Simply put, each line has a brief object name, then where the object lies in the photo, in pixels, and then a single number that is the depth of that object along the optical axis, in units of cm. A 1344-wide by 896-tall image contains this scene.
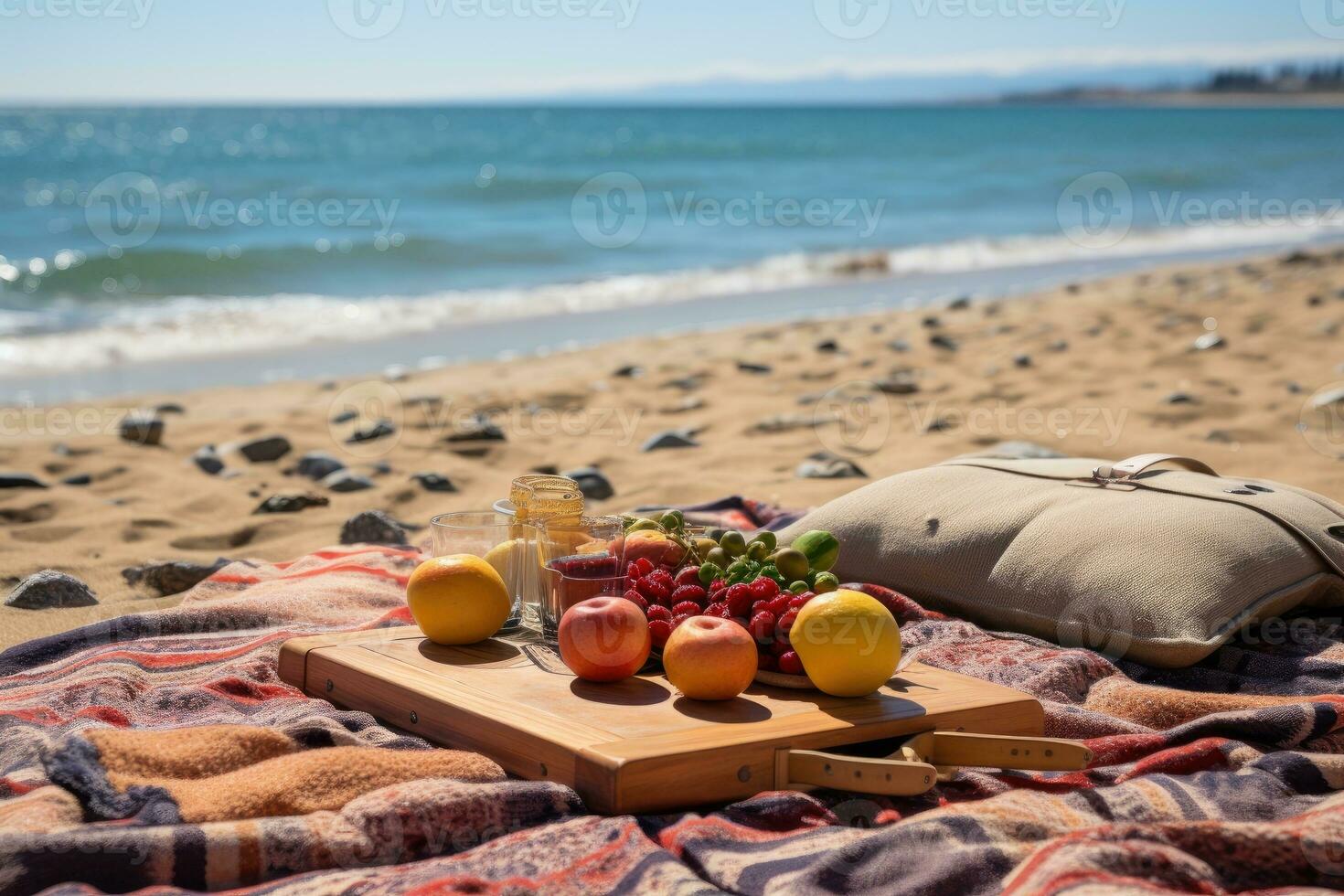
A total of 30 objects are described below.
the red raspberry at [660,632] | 289
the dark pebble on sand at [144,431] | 716
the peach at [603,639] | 267
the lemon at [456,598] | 297
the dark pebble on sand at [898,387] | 835
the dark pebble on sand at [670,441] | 688
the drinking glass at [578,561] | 293
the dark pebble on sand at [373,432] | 730
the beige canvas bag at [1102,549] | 338
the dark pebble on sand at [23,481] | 596
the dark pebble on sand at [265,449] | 684
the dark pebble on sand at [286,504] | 575
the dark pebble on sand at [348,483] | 618
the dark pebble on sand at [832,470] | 604
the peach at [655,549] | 320
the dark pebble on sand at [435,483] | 616
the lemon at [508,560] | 316
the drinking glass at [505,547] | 314
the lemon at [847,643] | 260
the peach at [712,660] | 258
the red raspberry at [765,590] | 289
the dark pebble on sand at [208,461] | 659
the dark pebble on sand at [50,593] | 424
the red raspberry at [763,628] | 279
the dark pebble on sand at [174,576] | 454
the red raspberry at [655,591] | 305
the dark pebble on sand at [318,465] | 647
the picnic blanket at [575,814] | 218
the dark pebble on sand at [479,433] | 717
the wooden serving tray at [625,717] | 239
